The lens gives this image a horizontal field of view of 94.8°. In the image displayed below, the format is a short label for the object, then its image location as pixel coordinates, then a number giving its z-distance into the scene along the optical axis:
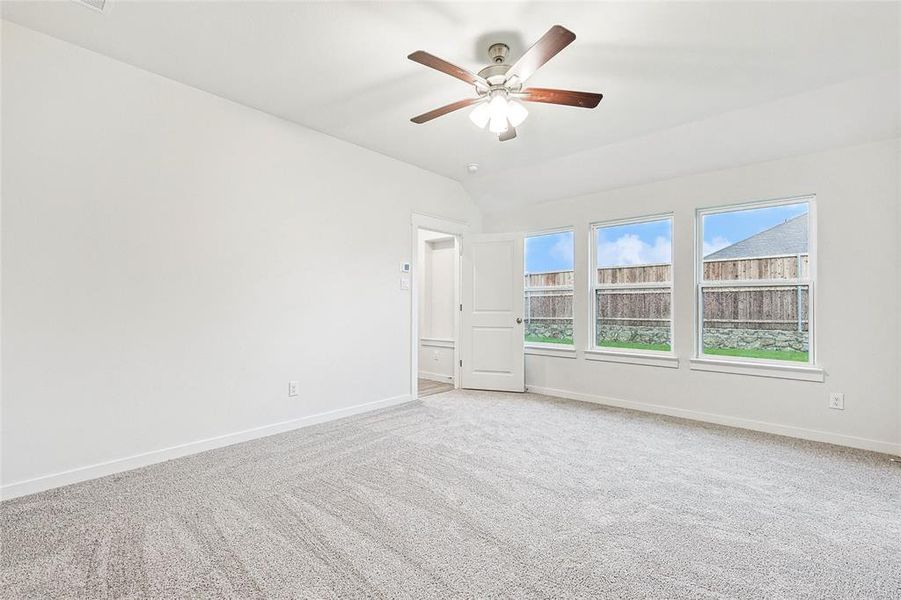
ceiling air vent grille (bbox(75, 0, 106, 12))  2.18
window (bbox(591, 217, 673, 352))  4.36
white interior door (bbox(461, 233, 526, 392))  5.19
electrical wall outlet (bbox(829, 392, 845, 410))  3.31
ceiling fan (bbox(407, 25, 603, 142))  2.22
